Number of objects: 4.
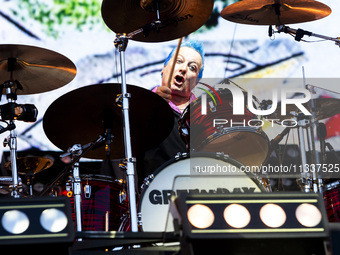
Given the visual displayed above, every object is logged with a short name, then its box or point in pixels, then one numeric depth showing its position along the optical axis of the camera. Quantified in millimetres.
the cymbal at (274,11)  6887
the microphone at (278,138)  6674
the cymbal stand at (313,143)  6156
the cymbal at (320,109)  6594
